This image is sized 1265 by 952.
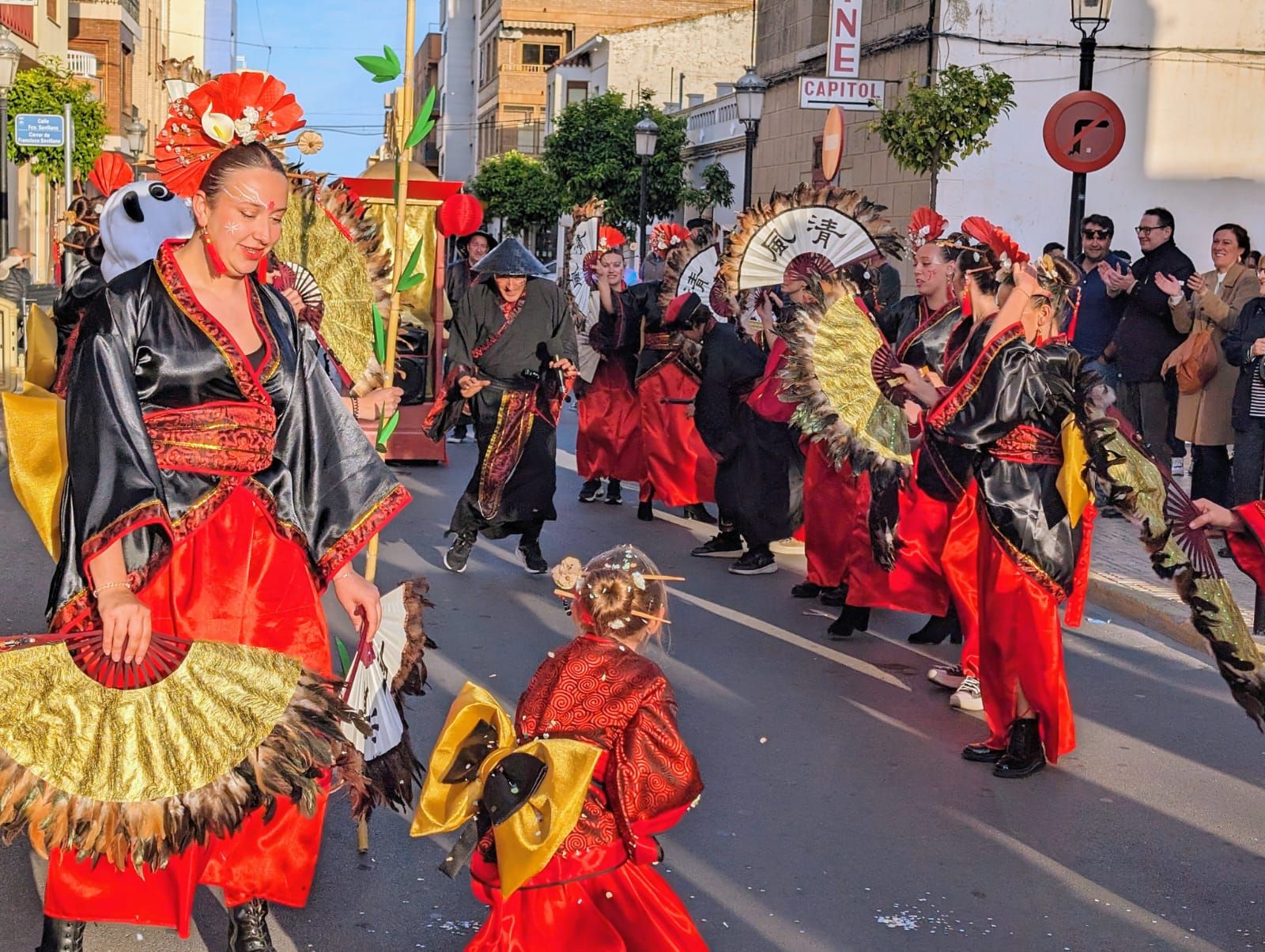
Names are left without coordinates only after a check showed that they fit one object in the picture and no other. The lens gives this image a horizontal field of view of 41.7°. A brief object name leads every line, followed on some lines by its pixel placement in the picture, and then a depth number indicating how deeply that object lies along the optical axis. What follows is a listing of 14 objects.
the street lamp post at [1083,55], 12.12
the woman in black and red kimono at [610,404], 12.62
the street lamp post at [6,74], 20.69
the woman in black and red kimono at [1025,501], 5.98
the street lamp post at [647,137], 26.30
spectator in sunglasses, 12.49
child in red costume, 3.67
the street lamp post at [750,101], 22.39
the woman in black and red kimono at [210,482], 3.75
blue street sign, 23.61
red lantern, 8.63
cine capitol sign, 20.61
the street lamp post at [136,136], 38.66
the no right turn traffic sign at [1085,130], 11.47
